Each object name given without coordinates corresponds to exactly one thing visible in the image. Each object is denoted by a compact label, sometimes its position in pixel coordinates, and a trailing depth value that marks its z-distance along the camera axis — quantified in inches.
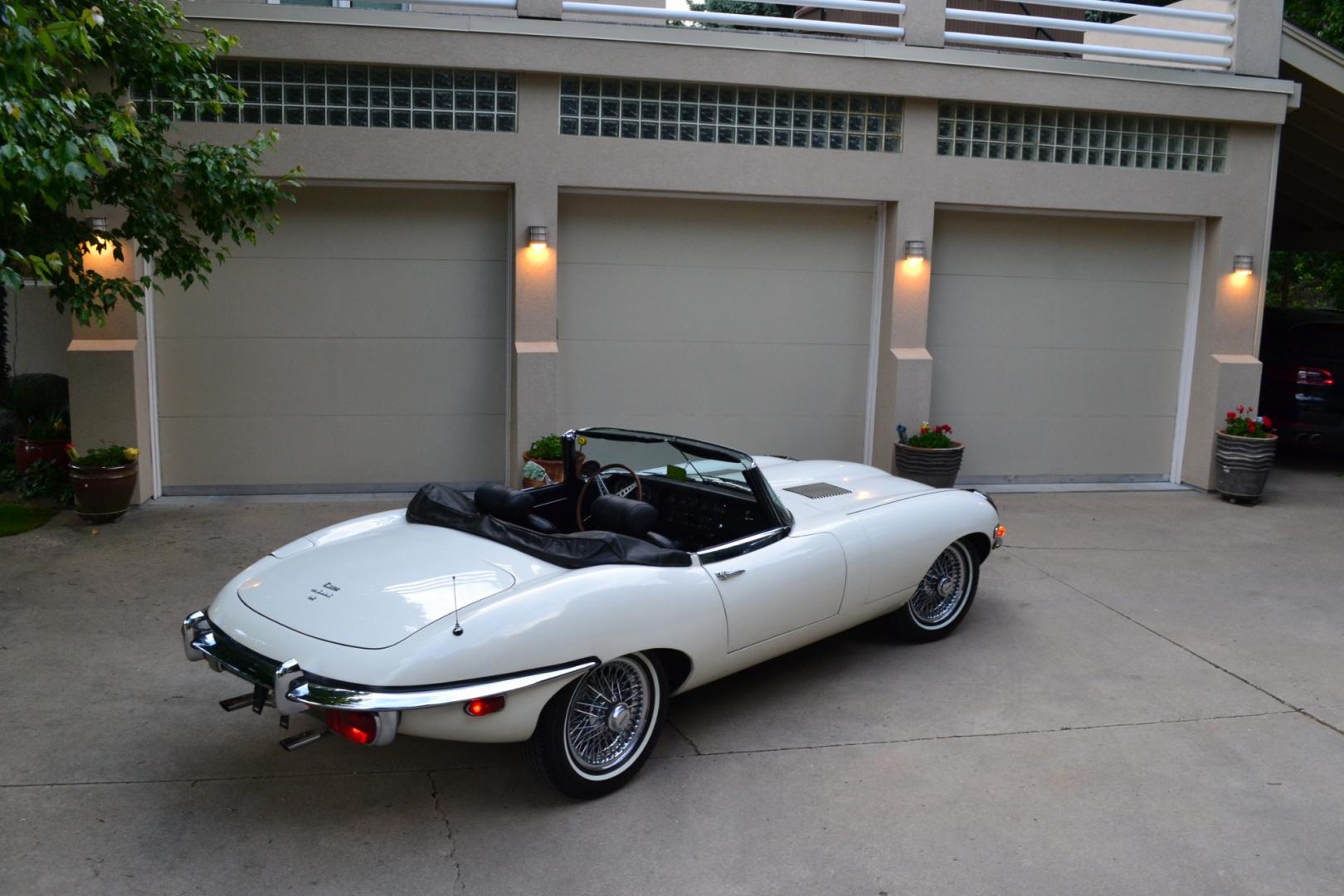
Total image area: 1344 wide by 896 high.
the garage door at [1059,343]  401.1
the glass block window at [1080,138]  383.2
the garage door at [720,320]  373.4
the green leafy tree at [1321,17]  594.5
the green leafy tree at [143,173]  247.1
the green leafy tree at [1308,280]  767.1
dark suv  434.0
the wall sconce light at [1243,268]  402.0
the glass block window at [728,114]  353.4
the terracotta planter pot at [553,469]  331.6
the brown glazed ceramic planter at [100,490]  312.8
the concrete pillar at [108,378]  330.3
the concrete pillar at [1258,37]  396.5
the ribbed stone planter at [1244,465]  380.2
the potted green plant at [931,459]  369.1
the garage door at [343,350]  354.6
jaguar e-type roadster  142.9
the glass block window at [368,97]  332.8
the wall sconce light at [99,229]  288.2
